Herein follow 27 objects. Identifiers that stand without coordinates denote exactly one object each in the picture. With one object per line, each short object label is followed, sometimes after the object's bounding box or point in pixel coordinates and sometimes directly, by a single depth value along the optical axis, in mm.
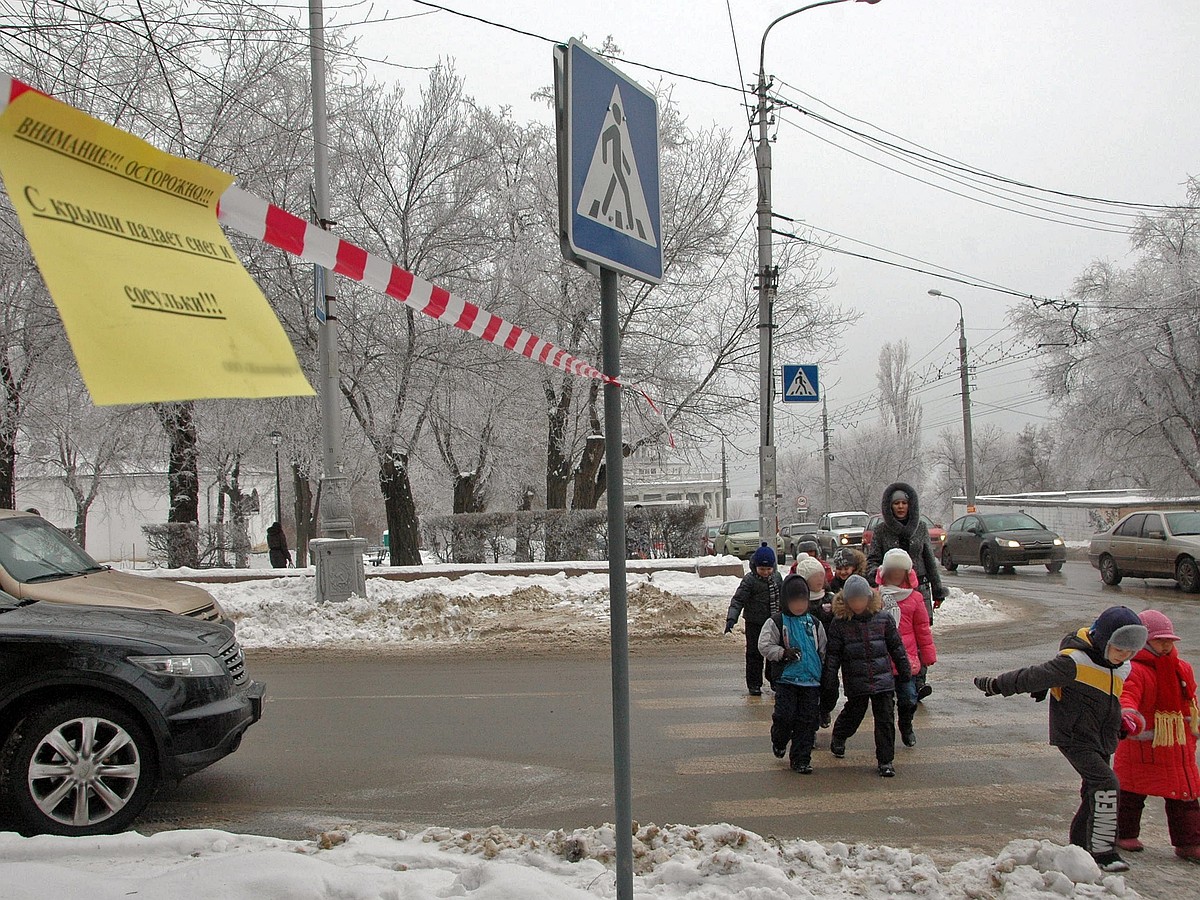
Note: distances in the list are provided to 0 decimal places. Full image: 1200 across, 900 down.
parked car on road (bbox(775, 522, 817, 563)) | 33803
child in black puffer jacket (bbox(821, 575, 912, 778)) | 6324
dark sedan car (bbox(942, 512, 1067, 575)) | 23062
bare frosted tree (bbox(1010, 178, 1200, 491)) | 31188
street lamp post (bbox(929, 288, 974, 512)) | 32625
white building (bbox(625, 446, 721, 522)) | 24000
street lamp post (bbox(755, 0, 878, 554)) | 15219
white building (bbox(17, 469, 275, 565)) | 30141
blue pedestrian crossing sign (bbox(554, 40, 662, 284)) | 2773
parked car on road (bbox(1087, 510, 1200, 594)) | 17359
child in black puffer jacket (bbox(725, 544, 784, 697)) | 8653
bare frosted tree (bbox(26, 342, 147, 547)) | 17188
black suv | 4688
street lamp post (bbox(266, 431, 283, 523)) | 20656
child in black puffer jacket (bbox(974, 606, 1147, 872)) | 4461
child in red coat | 4625
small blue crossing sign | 15320
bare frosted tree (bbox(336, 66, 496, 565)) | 18766
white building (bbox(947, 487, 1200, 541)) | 35656
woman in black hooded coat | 8719
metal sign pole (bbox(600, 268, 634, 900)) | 2805
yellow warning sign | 1703
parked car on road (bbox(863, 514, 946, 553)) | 27966
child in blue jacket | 6375
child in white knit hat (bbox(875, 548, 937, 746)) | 7336
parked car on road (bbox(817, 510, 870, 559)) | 28516
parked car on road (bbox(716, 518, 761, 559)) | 33438
